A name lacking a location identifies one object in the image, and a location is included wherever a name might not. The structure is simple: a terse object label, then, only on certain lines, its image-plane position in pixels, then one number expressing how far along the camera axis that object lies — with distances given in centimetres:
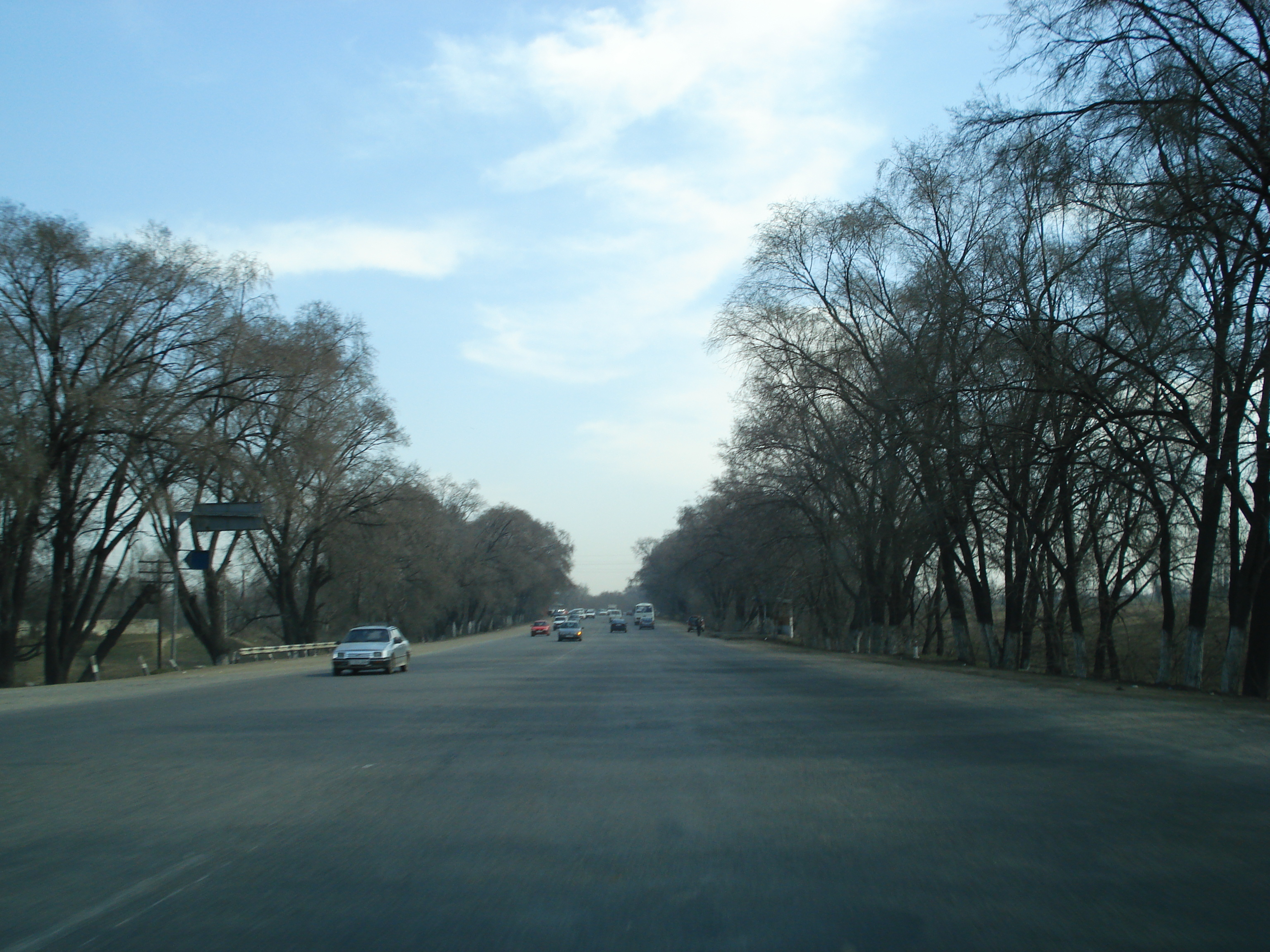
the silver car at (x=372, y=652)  3131
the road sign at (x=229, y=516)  3691
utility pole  4497
